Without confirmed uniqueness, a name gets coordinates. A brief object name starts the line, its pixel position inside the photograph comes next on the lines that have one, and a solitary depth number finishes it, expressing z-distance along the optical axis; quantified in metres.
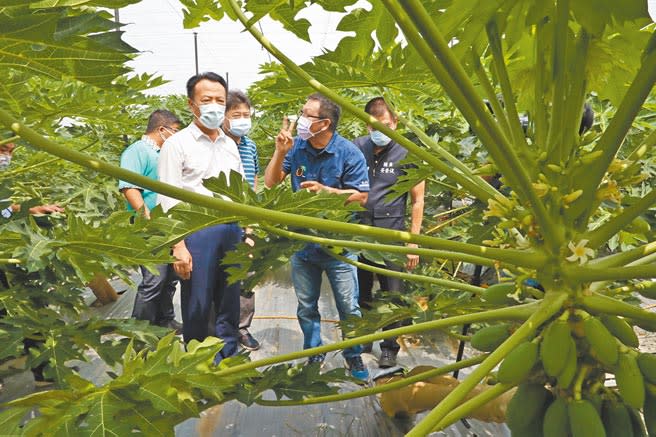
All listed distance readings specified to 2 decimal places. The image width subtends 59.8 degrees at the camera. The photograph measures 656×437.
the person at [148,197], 2.80
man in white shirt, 2.31
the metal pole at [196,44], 16.80
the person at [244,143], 2.96
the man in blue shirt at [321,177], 2.64
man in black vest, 2.98
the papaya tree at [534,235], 0.80
